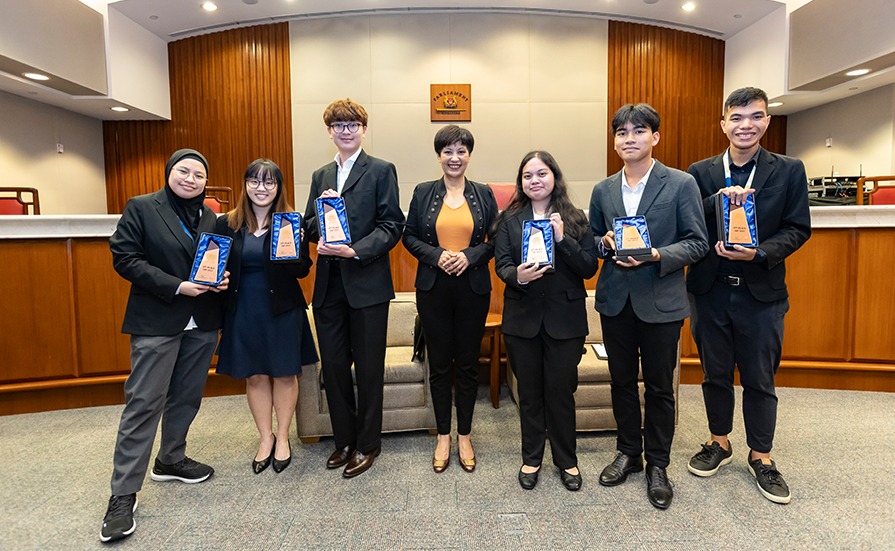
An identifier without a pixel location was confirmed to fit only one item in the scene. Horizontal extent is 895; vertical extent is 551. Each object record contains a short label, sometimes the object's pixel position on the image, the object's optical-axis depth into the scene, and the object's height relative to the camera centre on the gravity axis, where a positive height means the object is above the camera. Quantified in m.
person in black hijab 1.89 -0.27
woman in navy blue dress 2.15 -0.26
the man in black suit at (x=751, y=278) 1.95 -0.19
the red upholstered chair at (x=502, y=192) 4.31 +0.43
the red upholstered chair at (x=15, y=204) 4.64 +0.40
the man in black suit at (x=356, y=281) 2.14 -0.20
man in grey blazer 1.89 -0.19
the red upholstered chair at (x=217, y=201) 4.82 +0.44
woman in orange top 2.15 -0.12
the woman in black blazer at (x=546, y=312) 1.96 -0.33
